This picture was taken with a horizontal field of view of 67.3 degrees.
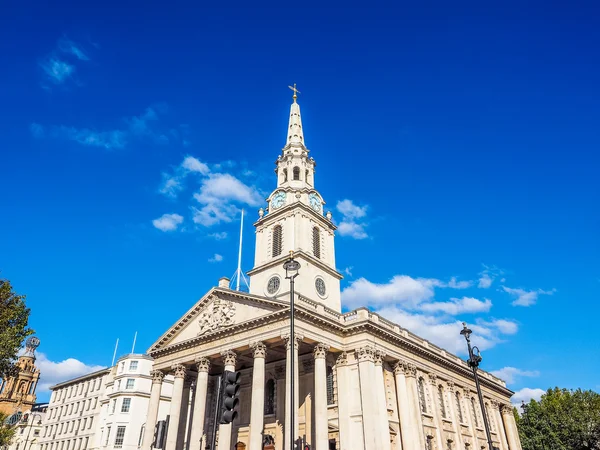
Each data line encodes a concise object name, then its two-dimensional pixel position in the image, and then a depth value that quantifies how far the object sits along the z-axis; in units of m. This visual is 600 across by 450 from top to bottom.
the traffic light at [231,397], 11.85
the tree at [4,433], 30.36
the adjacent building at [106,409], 56.66
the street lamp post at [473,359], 21.92
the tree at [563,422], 54.31
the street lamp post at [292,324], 16.47
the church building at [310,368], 32.16
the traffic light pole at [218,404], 13.39
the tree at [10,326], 28.20
